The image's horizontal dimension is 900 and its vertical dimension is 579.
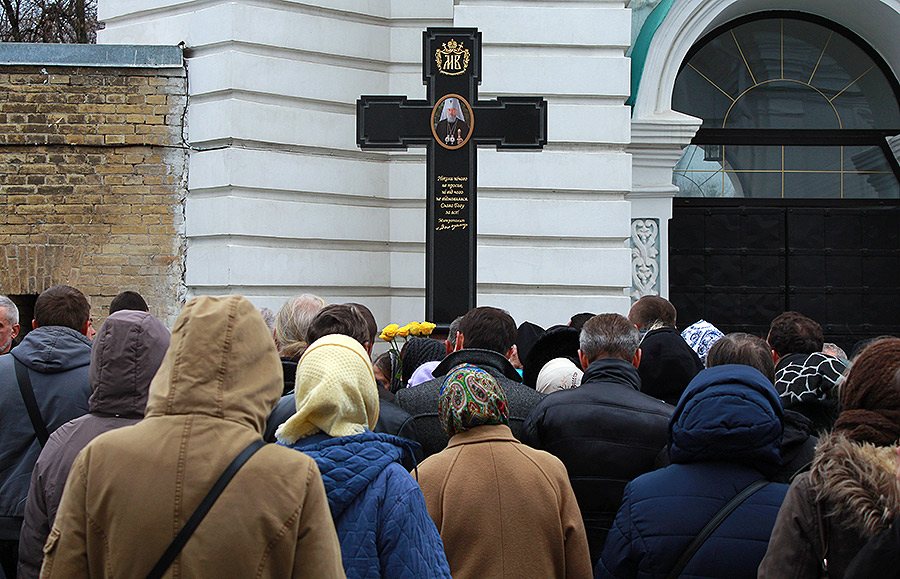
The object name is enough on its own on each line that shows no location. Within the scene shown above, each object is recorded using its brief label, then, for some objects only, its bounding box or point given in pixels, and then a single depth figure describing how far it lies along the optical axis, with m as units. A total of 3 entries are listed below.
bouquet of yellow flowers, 5.77
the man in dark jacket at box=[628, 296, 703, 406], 4.65
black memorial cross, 7.31
